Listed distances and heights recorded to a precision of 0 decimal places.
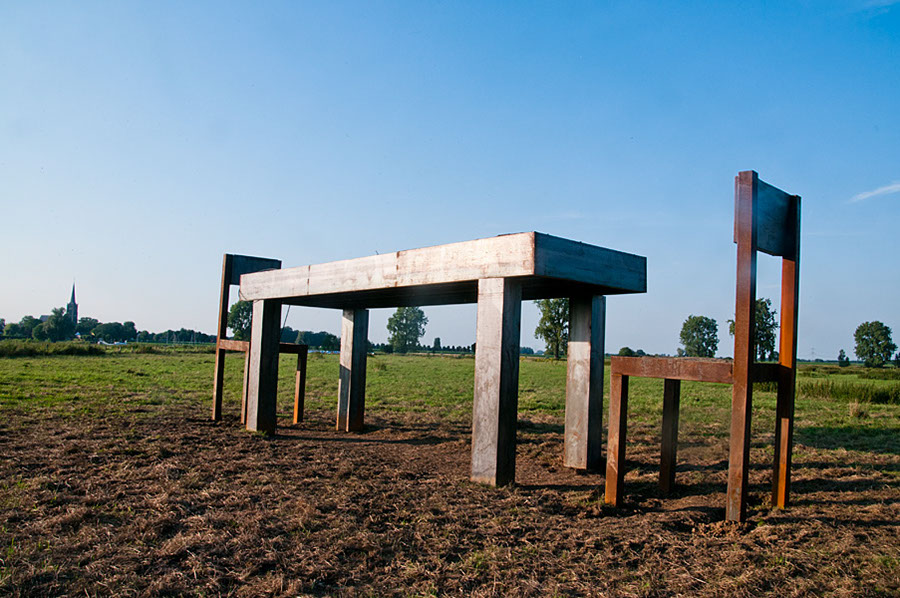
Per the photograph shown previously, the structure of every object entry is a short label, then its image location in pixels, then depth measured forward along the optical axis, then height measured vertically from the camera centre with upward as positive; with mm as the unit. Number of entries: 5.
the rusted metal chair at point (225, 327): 11641 -302
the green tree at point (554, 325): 73188 +765
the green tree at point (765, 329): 74438 +1526
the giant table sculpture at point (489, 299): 6324 +399
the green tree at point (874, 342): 120250 +713
